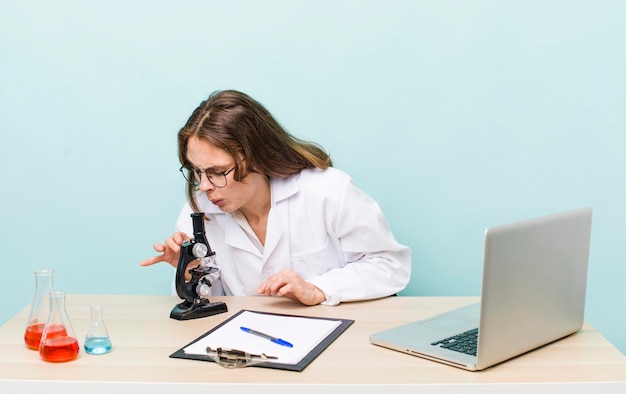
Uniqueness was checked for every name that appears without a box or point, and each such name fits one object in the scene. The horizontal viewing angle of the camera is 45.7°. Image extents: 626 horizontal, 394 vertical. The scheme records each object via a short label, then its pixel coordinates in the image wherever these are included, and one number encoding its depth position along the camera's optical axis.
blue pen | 1.57
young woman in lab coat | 2.04
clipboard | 1.44
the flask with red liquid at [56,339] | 1.48
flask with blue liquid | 1.54
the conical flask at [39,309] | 1.54
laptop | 1.38
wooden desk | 1.36
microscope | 1.81
